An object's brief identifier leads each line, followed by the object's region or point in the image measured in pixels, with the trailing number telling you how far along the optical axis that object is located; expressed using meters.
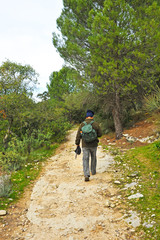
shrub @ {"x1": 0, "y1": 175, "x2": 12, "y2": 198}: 4.70
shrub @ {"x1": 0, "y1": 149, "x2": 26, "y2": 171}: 7.11
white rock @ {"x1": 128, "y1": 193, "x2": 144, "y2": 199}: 3.96
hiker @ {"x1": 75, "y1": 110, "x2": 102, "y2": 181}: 5.27
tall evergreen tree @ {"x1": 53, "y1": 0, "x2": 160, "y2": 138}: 9.03
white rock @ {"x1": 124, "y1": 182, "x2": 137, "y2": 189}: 4.52
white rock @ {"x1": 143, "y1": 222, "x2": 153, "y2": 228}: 2.97
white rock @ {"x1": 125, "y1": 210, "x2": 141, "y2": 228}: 3.10
